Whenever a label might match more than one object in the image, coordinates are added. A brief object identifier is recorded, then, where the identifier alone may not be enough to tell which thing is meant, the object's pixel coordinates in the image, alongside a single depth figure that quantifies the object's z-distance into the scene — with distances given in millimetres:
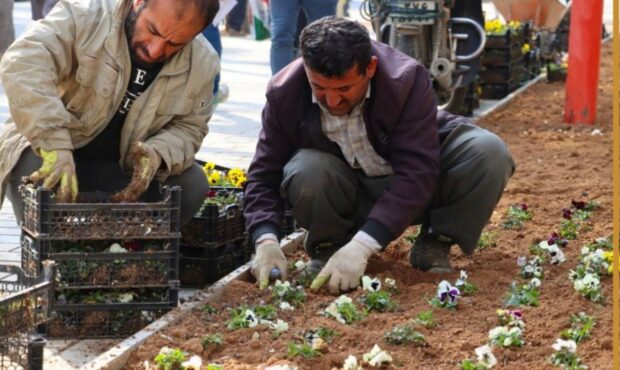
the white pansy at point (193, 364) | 7091
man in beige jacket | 8385
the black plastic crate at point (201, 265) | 9530
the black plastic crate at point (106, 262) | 8151
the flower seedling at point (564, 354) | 7331
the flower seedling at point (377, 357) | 7266
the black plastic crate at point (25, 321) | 6824
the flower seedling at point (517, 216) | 11406
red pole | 17174
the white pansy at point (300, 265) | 9647
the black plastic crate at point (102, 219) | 8060
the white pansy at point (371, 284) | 8815
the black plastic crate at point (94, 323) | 8268
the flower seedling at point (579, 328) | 7819
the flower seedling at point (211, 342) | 7657
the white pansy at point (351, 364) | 7162
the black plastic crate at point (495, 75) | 20817
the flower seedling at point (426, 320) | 8132
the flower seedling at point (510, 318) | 8041
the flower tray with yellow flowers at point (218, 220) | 9433
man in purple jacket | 8932
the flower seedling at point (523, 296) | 8659
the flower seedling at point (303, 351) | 7429
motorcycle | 15834
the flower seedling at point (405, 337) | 7735
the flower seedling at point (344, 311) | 8255
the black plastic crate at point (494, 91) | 20882
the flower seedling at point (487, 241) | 10591
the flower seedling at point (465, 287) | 9029
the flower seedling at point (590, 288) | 8750
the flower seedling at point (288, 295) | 8711
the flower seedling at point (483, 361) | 7162
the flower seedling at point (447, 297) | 8594
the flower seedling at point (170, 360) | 7130
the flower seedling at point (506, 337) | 7676
